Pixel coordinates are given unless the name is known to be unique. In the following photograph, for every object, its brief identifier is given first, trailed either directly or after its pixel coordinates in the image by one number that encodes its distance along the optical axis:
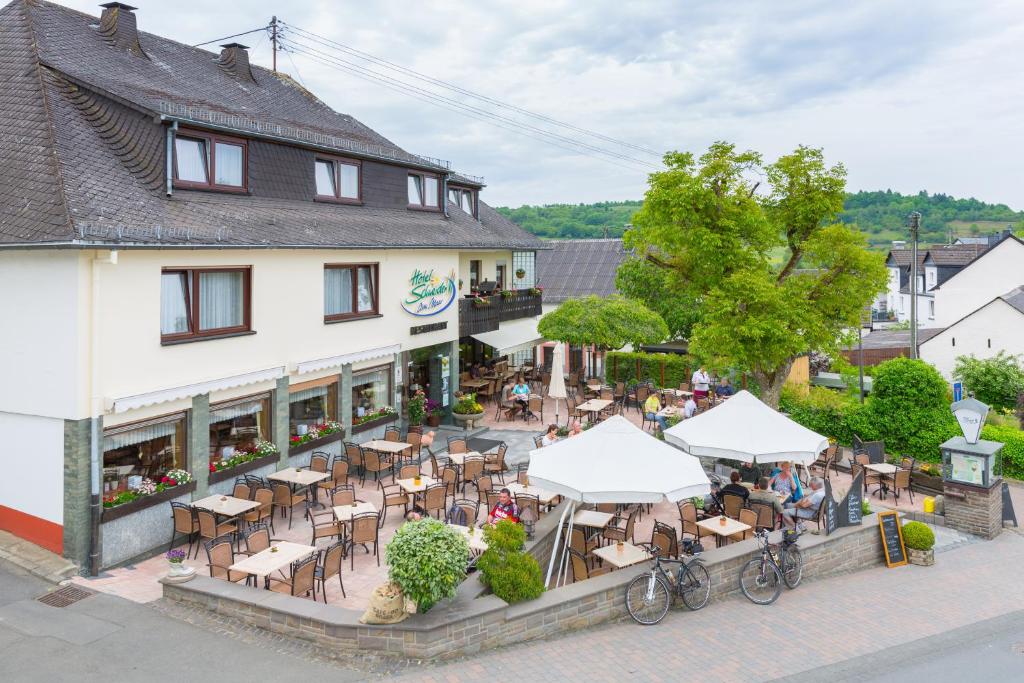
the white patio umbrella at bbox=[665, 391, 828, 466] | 14.37
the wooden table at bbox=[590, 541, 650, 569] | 11.59
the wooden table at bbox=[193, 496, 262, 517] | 13.38
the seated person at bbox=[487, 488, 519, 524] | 13.06
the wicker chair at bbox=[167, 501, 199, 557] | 13.41
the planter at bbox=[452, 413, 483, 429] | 23.62
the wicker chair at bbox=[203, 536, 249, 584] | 11.12
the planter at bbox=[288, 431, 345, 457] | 17.30
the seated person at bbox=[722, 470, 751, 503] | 14.76
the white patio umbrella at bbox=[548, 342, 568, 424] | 22.98
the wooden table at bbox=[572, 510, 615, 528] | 13.37
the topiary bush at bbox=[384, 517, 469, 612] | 9.40
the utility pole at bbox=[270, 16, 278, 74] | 31.55
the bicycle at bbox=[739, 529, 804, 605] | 12.41
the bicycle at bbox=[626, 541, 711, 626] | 11.19
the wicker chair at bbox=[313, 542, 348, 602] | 11.05
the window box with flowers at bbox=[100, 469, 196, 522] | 12.88
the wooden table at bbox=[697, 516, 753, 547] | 13.04
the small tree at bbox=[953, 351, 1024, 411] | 29.64
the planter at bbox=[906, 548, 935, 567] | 14.75
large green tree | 20.27
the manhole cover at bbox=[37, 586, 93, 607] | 11.35
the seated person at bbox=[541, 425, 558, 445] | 17.95
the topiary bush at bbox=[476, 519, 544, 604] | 10.34
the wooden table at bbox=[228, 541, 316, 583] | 10.54
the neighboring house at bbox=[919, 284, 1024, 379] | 34.94
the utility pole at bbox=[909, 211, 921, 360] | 27.92
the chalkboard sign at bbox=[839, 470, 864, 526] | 14.29
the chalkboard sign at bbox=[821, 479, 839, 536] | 13.88
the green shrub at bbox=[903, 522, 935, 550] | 14.66
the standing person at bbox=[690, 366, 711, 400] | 26.03
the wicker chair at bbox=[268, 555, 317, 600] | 10.59
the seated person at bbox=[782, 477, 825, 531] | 14.55
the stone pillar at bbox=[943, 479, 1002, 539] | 16.58
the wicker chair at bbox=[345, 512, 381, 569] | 12.71
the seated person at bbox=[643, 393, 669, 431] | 22.27
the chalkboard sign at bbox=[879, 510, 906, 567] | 14.70
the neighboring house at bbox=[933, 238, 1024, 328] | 50.06
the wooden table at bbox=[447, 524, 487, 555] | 12.19
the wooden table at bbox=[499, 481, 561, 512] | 14.69
